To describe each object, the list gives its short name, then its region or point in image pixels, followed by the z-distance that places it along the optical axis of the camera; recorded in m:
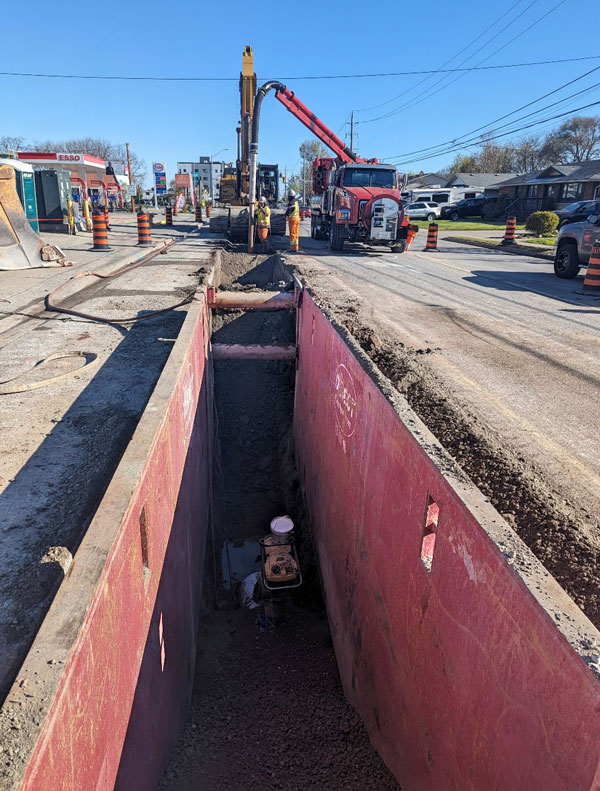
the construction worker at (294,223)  18.92
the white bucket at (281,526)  6.95
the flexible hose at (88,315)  8.98
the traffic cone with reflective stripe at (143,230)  20.34
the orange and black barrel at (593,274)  11.56
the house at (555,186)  45.59
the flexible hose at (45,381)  5.84
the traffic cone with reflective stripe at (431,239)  22.10
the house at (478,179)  67.75
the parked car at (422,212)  49.19
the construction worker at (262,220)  20.22
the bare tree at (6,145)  84.31
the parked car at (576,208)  29.35
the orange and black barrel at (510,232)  24.50
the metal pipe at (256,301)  10.12
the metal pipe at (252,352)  9.47
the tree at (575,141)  73.69
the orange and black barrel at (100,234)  18.42
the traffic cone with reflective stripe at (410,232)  19.79
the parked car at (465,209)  48.94
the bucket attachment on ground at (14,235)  13.05
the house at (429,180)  92.68
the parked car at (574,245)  13.40
